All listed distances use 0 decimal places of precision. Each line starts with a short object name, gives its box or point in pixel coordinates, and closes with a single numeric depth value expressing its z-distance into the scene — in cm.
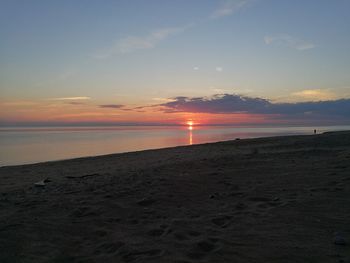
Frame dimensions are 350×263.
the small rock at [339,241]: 422
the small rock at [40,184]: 946
